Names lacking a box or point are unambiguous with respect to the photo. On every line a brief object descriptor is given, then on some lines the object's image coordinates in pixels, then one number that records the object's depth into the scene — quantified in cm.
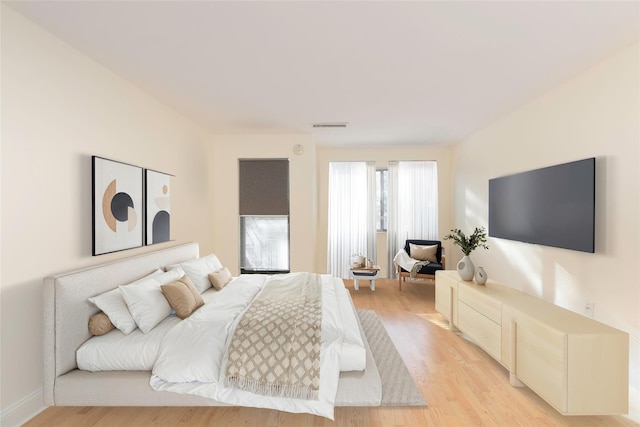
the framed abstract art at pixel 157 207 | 322
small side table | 527
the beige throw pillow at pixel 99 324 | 221
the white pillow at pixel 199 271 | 323
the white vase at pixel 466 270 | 353
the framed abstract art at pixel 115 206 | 253
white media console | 204
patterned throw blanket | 196
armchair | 520
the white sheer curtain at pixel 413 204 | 608
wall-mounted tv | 267
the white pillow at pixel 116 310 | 221
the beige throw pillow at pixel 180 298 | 250
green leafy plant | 361
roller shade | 511
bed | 200
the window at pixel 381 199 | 619
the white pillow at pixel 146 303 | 226
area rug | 229
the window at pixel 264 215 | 512
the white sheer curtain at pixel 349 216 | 608
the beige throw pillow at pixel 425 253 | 546
